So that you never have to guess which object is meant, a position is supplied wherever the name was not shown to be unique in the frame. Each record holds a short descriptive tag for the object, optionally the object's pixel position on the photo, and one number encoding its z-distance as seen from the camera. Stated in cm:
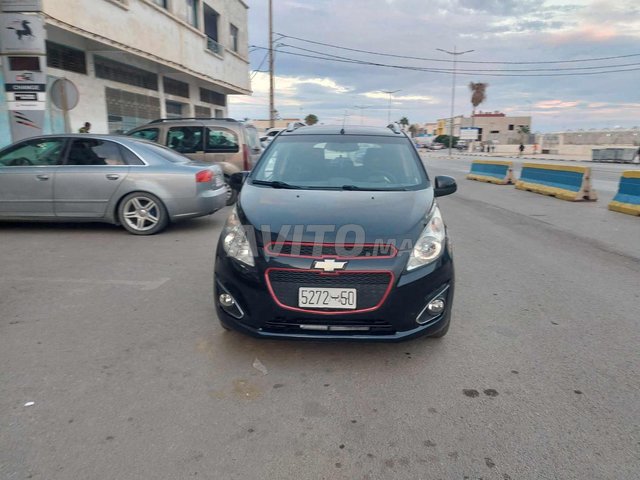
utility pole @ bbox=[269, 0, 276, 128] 3206
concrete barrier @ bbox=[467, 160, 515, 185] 1659
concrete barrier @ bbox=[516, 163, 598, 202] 1170
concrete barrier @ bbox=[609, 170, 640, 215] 962
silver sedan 707
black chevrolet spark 299
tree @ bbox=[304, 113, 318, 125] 10170
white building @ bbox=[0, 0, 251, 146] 1333
